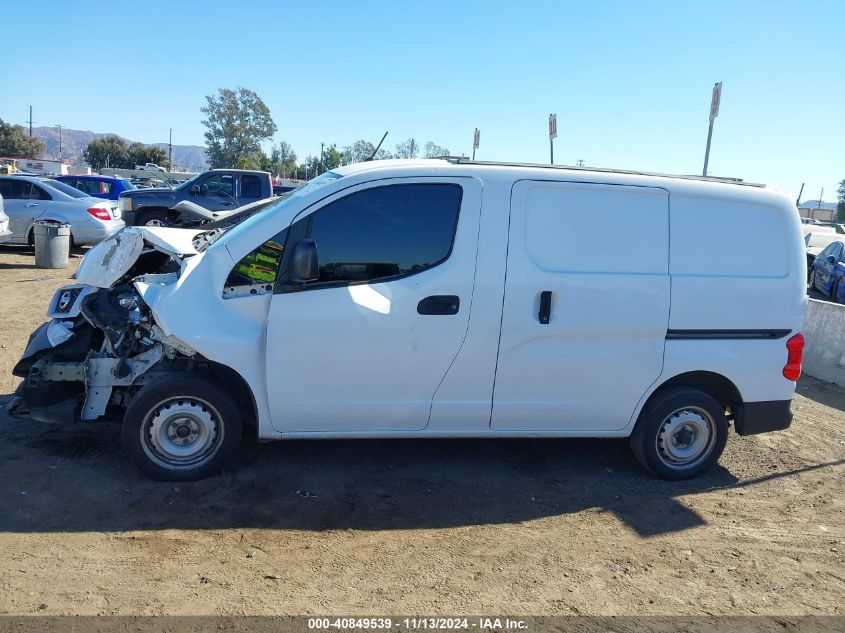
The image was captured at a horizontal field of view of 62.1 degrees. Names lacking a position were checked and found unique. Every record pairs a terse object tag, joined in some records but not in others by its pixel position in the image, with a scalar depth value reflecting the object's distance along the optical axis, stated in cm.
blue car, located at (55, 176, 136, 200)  2172
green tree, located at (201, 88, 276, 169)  6788
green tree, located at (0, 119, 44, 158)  7400
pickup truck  1568
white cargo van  441
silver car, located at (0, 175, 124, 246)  1424
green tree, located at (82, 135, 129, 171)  7369
